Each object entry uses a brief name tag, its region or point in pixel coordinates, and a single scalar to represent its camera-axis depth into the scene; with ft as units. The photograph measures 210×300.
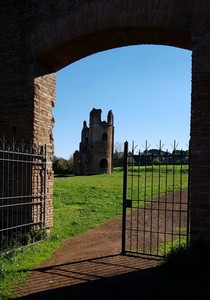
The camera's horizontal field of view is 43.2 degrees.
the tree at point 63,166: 111.75
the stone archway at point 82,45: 15.92
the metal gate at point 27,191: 19.98
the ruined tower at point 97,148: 106.96
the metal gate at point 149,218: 17.96
